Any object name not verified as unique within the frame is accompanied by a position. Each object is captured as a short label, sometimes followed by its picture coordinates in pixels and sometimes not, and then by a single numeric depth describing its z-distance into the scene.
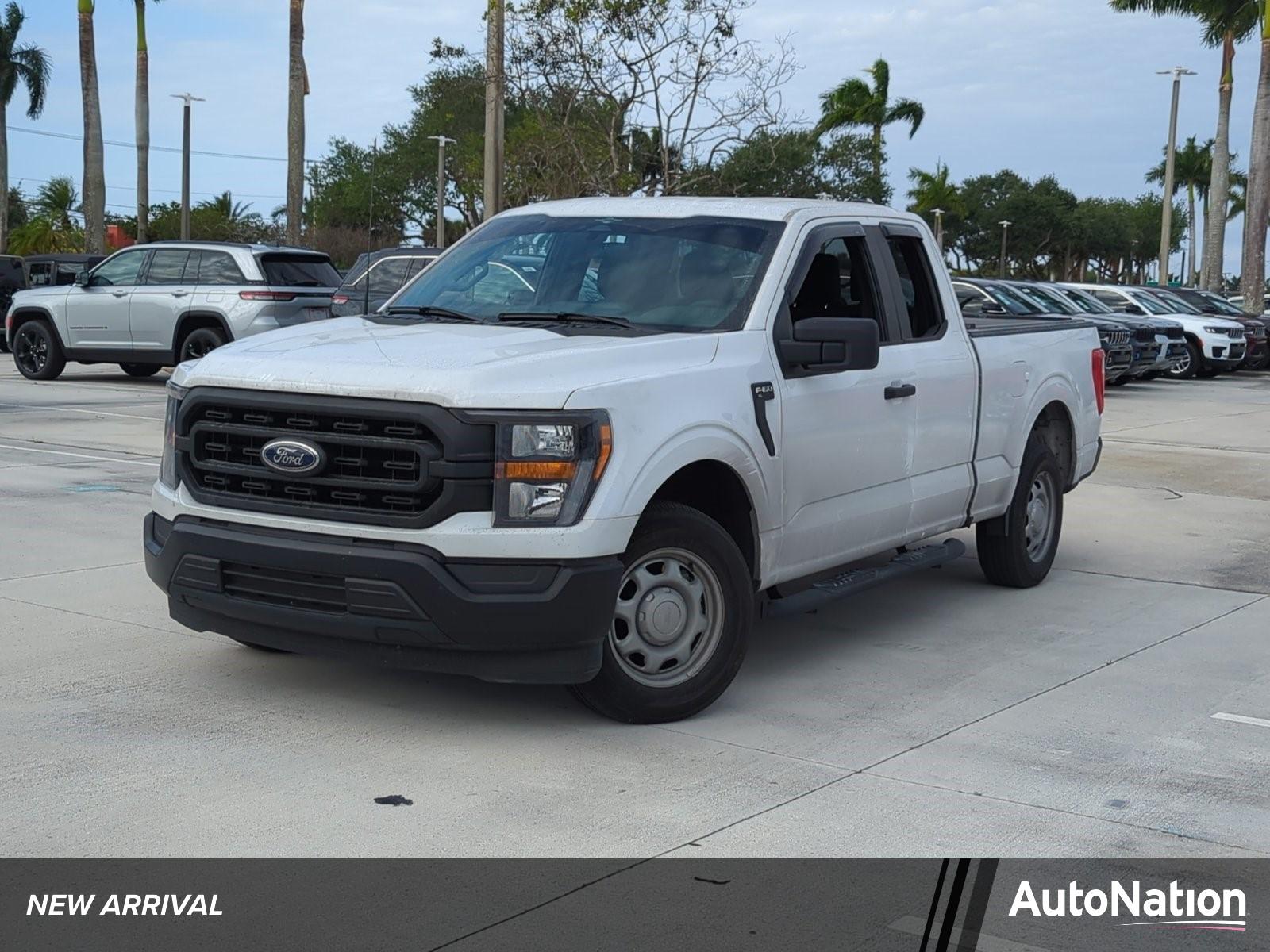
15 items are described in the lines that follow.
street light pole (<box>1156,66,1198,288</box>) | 49.72
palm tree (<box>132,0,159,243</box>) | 45.19
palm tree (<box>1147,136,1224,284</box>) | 95.88
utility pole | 24.23
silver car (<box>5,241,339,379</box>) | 20.12
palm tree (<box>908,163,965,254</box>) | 89.50
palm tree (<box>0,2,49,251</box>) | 66.56
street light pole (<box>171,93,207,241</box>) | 47.84
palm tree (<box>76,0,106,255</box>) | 42.31
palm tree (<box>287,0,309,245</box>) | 34.28
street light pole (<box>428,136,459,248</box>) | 61.51
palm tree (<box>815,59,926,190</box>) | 65.75
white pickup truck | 5.33
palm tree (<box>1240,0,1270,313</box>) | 38.09
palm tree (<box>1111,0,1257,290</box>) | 41.16
